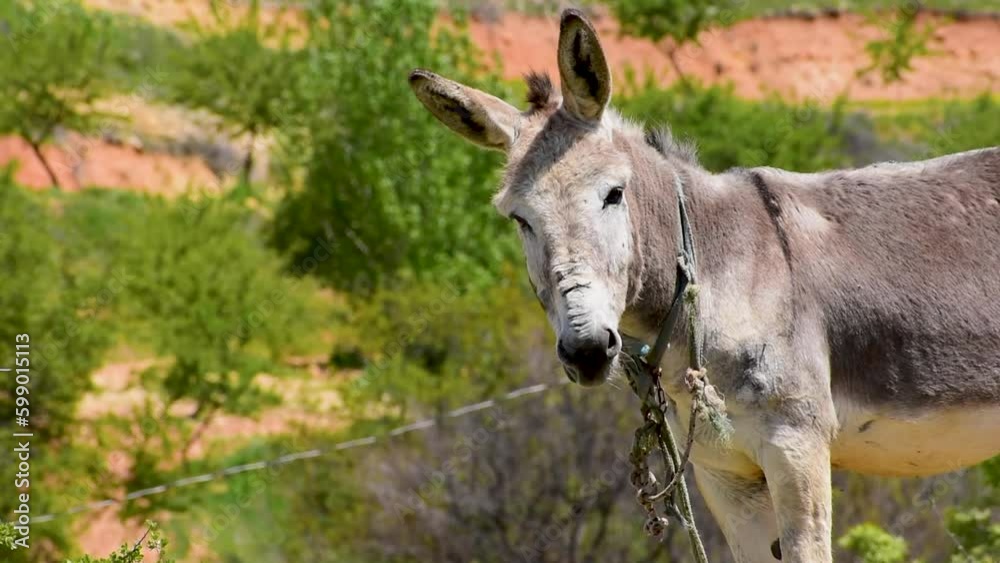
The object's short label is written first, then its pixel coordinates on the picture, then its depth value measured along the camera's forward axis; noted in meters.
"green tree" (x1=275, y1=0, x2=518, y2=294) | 35.31
